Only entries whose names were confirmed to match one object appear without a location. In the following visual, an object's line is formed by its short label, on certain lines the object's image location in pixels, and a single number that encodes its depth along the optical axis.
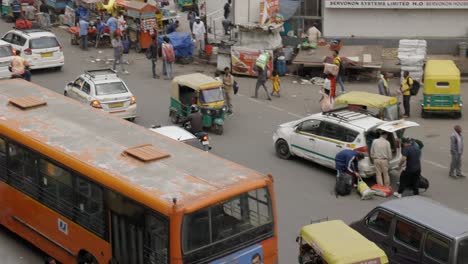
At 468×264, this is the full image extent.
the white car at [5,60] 26.33
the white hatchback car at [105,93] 22.41
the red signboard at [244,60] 29.11
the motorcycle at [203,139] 18.19
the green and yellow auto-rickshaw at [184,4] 39.28
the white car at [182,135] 17.42
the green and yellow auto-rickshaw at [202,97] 22.00
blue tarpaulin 31.14
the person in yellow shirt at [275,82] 26.34
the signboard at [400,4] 30.14
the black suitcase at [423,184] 17.83
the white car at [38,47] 28.34
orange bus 11.25
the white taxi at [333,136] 18.06
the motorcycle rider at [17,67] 24.69
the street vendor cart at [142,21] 32.84
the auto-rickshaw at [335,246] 11.68
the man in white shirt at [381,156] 17.62
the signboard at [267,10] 31.00
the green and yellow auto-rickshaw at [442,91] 23.11
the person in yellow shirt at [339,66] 26.33
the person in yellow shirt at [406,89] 23.75
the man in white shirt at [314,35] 31.06
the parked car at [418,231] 12.08
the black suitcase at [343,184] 17.64
